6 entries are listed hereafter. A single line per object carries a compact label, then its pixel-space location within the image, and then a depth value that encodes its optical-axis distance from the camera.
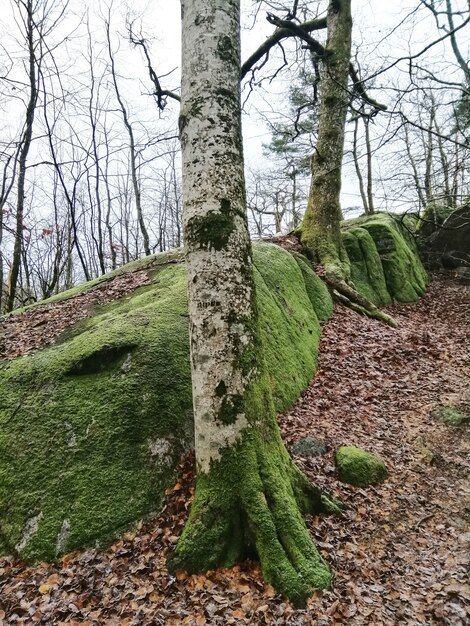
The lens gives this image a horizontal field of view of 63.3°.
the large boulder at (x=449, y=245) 13.12
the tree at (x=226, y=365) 2.91
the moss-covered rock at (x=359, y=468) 3.98
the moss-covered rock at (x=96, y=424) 3.45
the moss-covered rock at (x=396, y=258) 10.77
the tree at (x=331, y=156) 9.28
